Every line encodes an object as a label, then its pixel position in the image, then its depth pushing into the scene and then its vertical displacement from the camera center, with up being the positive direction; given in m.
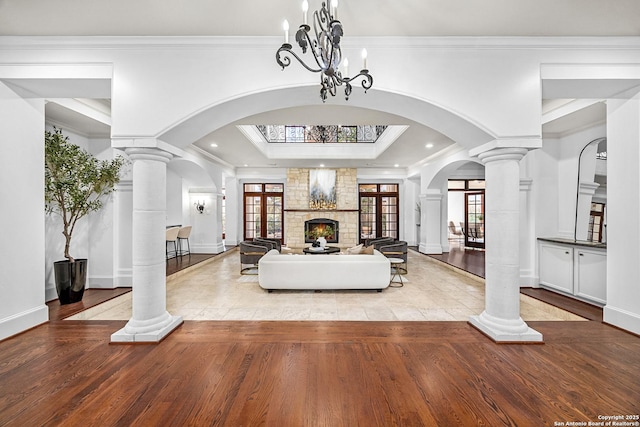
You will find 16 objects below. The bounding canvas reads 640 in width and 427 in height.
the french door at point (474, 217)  10.61 -0.11
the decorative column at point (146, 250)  2.82 -0.36
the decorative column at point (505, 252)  2.86 -0.40
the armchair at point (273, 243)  7.38 -0.76
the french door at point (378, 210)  10.68 +0.17
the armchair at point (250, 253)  6.10 -0.84
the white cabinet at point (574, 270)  3.96 -0.87
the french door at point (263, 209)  10.74 +0.21
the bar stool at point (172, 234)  7.02 -0.50
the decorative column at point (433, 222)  8.51 -0.24
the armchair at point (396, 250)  6.01 -0.78
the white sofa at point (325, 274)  4.61 -0.98
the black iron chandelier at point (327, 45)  1.61 +1.04
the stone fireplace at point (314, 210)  10.08 +0.16
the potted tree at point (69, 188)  3.85 +0.38
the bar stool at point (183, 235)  7.74 -0.57
